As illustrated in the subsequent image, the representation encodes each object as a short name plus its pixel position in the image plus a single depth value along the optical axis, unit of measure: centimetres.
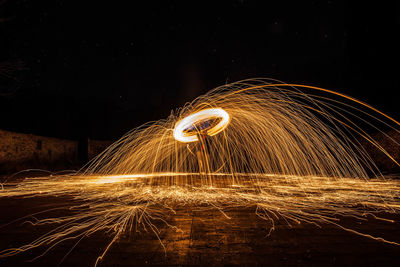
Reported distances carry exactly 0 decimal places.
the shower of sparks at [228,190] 405
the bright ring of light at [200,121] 762
